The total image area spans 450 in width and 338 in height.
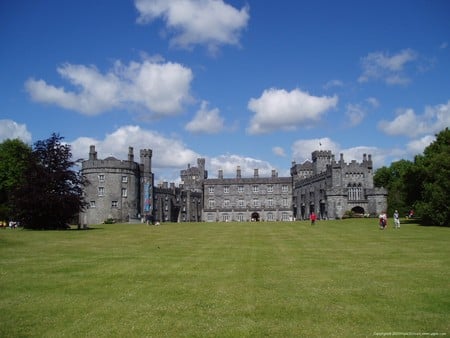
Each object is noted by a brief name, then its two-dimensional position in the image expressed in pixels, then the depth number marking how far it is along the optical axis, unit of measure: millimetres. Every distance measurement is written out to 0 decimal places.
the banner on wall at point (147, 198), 85188
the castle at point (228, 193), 79062
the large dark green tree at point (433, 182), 43062
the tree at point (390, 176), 84819
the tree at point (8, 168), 62750
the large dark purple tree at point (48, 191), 43188
